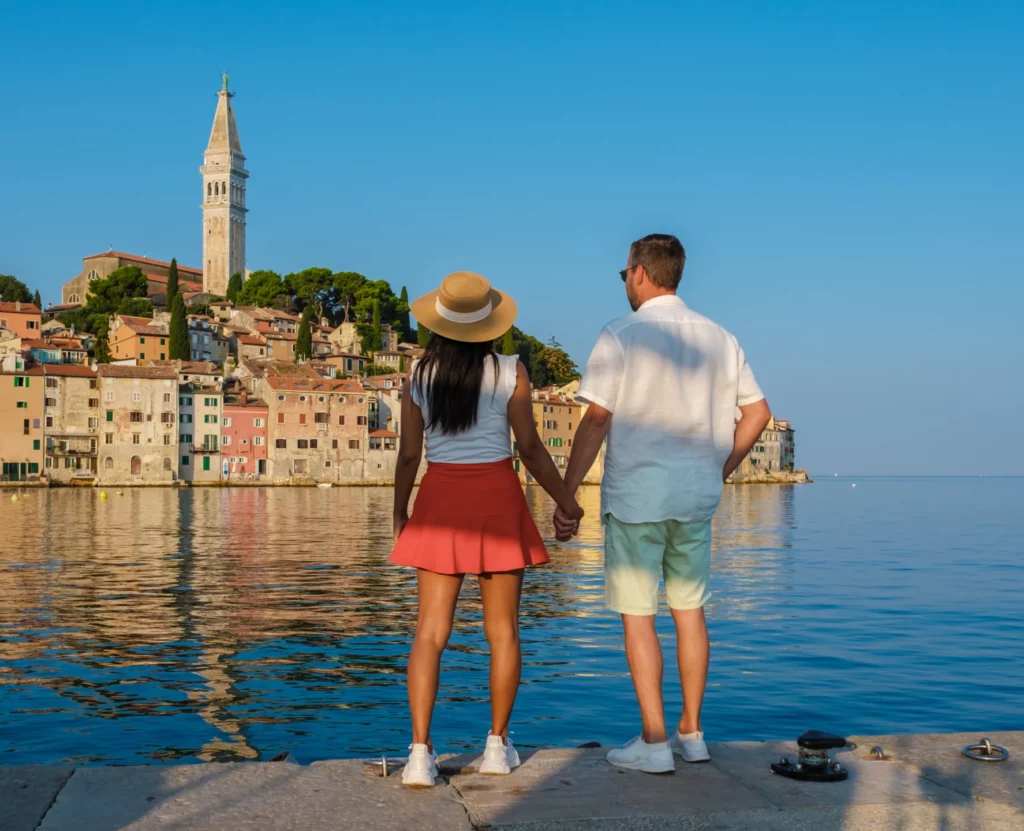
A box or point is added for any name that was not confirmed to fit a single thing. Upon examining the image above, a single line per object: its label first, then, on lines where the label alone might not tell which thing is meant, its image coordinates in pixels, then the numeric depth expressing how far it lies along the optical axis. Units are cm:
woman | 473
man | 479
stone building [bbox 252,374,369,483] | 9225
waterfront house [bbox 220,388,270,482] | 9038
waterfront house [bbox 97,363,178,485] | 8550
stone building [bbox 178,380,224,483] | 8881
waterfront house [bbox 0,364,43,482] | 8181
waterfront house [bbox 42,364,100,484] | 8394
